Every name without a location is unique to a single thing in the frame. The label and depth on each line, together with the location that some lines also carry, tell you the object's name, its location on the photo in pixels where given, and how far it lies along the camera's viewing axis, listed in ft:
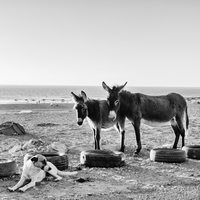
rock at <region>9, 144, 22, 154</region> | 40.89
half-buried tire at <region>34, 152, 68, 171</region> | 30.64
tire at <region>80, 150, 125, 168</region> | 32.63
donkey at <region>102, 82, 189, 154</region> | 39.42
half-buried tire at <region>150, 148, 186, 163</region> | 35.09
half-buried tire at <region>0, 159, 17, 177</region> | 28.32
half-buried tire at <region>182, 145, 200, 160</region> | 37.50
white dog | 25.96
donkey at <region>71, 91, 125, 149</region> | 37.42
